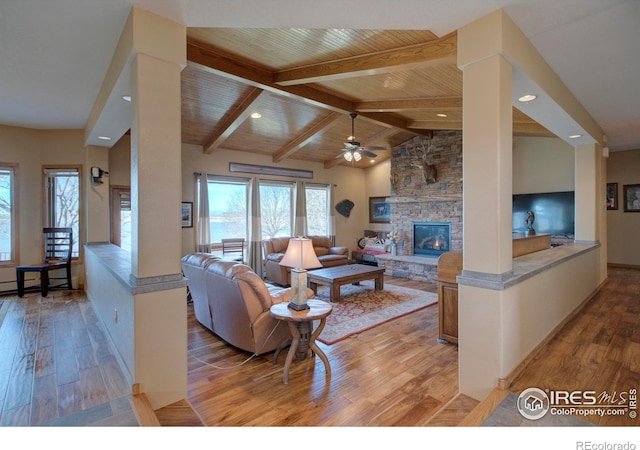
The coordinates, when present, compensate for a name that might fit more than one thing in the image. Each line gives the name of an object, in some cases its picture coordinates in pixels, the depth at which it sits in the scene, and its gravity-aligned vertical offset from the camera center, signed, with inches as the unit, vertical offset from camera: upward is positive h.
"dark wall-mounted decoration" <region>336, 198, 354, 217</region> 371.1 +17.6
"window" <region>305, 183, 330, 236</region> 347.6 +14.7
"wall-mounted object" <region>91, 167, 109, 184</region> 189.0 +29.9
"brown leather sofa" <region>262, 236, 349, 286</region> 260.7 -31.6
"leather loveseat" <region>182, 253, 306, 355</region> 120.5 -33.7
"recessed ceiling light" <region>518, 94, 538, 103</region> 115.3 +46.4
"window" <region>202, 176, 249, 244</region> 277.9 +14.2
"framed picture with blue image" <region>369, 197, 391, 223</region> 374.9 +14.0
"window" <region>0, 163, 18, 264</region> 189.6 +5.1
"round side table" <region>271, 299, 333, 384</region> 110.3 -39.5
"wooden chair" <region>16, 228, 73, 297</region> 186.5 -19.6
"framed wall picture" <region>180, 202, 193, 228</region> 257.8 +6.6
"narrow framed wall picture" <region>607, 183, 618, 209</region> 282.4 +22.6
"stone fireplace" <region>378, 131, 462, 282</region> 276.5 +23.8
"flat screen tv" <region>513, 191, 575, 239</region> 247.8 +7.0
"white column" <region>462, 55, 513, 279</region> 84.4 +15.3
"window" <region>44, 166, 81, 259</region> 201.9 +16.1
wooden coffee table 203.5 -38.0
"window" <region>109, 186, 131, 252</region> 221.4 +5.6
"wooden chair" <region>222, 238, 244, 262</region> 277.8 -22.1
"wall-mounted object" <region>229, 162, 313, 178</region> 286.0 +51.6
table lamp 117.7 -16.9
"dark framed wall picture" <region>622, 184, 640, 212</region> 271.7 +20.4
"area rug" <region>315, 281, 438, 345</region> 154.6 -52.8
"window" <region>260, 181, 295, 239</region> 311.1 +14.6
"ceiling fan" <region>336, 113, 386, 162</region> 215.8 +51.5
